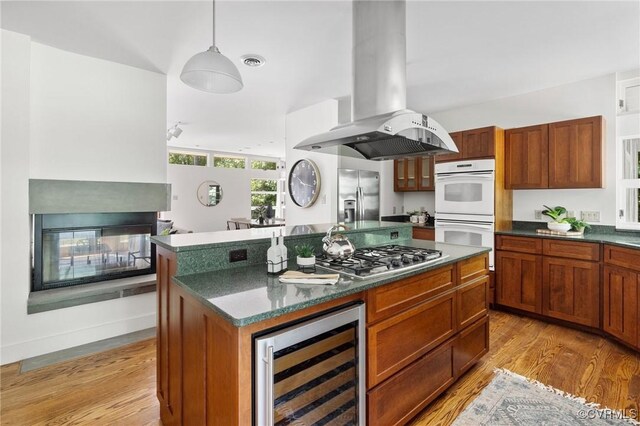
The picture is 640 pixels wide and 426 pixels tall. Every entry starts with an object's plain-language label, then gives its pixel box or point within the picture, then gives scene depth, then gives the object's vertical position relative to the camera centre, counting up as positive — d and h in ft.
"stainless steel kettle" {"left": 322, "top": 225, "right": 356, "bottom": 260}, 6.60 -0.72
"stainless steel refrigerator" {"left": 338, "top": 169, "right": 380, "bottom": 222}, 14.68 +0.86
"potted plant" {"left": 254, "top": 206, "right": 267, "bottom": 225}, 22.46 +0.09
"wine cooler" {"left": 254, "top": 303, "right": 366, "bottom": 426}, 3.82 -2.21
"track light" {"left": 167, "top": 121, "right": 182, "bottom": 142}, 18.47 +4.88
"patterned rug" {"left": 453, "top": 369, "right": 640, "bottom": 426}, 6.24 -4.10
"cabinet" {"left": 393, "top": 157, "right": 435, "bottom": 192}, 15.66 +1.97
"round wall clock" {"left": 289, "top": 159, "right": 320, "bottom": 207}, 15.08 +1.50
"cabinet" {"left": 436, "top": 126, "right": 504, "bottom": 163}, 12.32 +2.81
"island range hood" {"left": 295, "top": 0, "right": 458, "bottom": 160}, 6.52 +2.85
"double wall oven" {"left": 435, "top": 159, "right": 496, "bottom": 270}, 12.36 +0.42
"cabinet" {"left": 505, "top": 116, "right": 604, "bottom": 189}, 10.82 +2.11
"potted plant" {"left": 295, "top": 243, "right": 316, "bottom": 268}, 5.97 -0.84
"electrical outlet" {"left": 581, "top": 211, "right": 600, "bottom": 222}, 11.55 -0.14
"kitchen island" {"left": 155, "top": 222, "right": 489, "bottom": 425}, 3.92 -1.82
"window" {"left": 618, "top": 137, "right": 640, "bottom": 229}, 10.94 +0.91
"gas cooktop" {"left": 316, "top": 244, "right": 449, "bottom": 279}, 5.67 -0.98
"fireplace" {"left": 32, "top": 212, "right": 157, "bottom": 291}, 9.72 -1.14
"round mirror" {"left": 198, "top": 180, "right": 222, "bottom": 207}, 27.84 +1.81
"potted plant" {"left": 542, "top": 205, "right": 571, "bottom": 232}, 11.25 -0.28
